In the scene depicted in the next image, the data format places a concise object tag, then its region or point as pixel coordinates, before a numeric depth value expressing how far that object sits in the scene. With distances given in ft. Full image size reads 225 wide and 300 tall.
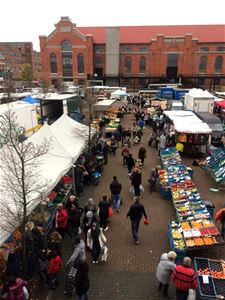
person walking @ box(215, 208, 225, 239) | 26.30
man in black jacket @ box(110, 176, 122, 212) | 32.04
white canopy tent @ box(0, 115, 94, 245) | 23.82
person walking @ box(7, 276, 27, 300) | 17.02
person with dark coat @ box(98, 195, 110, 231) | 27.14
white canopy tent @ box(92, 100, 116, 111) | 76.02
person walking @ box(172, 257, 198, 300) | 17.72
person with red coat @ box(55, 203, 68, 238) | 25.37
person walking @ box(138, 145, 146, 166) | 47.61
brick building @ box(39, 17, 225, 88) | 179.32
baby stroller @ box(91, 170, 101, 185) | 40.81
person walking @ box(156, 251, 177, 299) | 19.05
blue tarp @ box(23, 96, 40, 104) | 81.76
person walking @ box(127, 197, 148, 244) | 25.44
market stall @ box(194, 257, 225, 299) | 18.74
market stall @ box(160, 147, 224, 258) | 23.95
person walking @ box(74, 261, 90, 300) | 17.33
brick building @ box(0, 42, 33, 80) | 318.04
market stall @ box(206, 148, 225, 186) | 39.40
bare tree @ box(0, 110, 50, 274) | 20.11
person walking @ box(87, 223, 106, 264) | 22.38
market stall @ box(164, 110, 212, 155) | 51.16
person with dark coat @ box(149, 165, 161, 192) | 38.09
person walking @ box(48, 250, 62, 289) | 19.99
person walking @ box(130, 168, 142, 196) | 34.15
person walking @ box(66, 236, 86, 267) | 19.85
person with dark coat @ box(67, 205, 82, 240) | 25.73
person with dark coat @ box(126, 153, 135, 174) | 43.31
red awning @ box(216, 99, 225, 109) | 83.09
